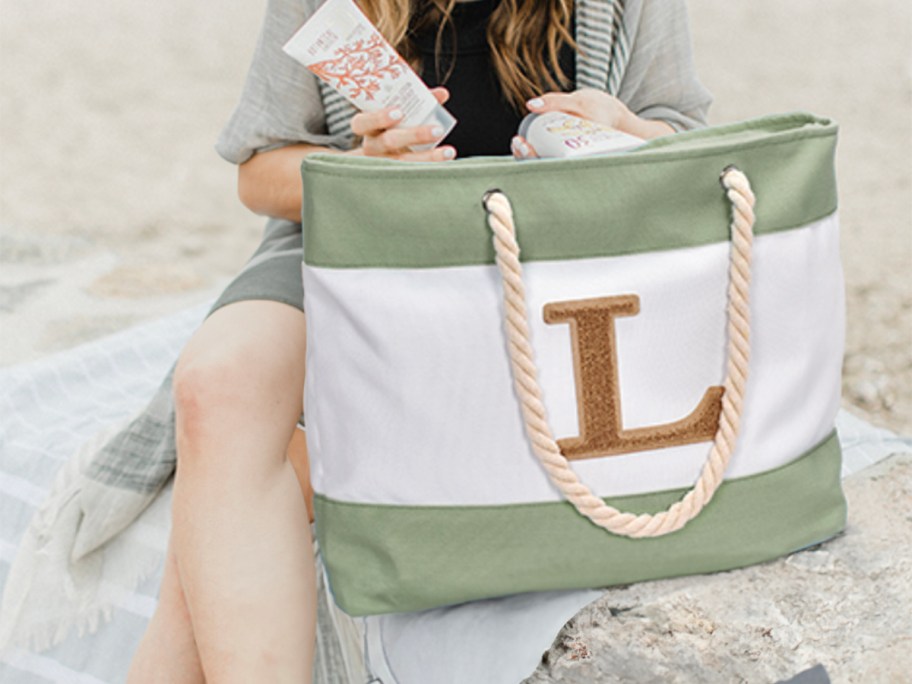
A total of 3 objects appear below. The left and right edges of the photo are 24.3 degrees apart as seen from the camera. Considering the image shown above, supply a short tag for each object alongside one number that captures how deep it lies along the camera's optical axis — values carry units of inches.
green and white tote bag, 71.5
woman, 76.2
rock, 75.2
